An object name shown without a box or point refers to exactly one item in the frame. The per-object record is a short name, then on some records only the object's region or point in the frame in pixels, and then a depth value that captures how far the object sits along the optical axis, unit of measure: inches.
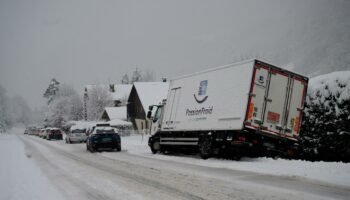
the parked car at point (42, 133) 2290.4
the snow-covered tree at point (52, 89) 4417.6
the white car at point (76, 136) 1471.5
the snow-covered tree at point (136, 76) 5088.6
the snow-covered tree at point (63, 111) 3619.6
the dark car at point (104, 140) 900.0
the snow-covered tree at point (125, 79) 5452.8
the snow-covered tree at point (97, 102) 3297.2
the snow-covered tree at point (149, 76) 5964.6
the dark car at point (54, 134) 1925.4
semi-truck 559.2
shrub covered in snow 488.1
